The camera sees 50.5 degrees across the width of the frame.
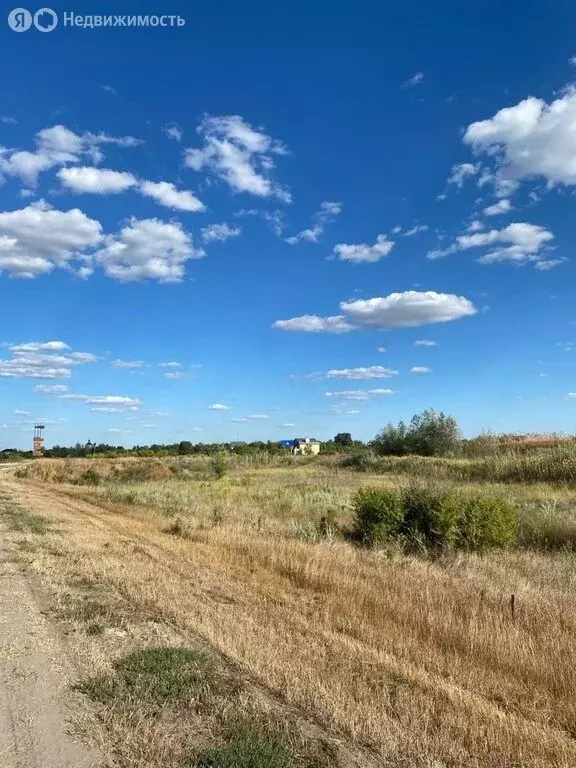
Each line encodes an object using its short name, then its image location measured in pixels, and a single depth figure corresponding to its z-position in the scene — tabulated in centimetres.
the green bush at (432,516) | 1430
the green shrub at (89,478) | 4386
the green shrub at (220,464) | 4388
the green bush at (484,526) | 1406
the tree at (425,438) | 7025
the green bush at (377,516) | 1489
